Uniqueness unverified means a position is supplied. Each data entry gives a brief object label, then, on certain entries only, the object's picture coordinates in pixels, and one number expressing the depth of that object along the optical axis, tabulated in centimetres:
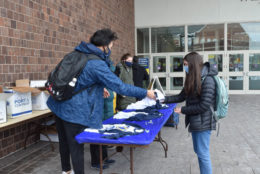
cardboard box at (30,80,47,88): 420
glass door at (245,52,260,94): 1162
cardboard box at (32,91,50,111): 402
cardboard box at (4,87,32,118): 338
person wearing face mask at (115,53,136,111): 450
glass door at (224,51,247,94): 1177
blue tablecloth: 220
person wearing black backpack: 232
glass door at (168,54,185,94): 1235
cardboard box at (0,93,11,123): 308
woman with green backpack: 245
